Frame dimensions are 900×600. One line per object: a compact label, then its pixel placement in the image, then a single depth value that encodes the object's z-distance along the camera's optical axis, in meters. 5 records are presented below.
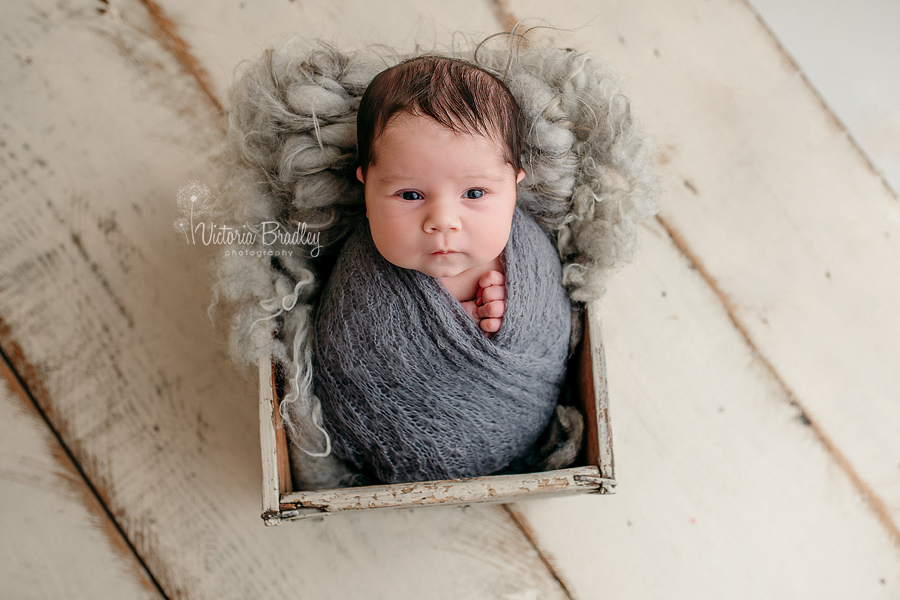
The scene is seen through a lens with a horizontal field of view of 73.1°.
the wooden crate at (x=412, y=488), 0.68
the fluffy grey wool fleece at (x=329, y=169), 0.71
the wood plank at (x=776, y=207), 0.97
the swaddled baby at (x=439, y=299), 0.62
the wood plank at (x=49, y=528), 0.88
